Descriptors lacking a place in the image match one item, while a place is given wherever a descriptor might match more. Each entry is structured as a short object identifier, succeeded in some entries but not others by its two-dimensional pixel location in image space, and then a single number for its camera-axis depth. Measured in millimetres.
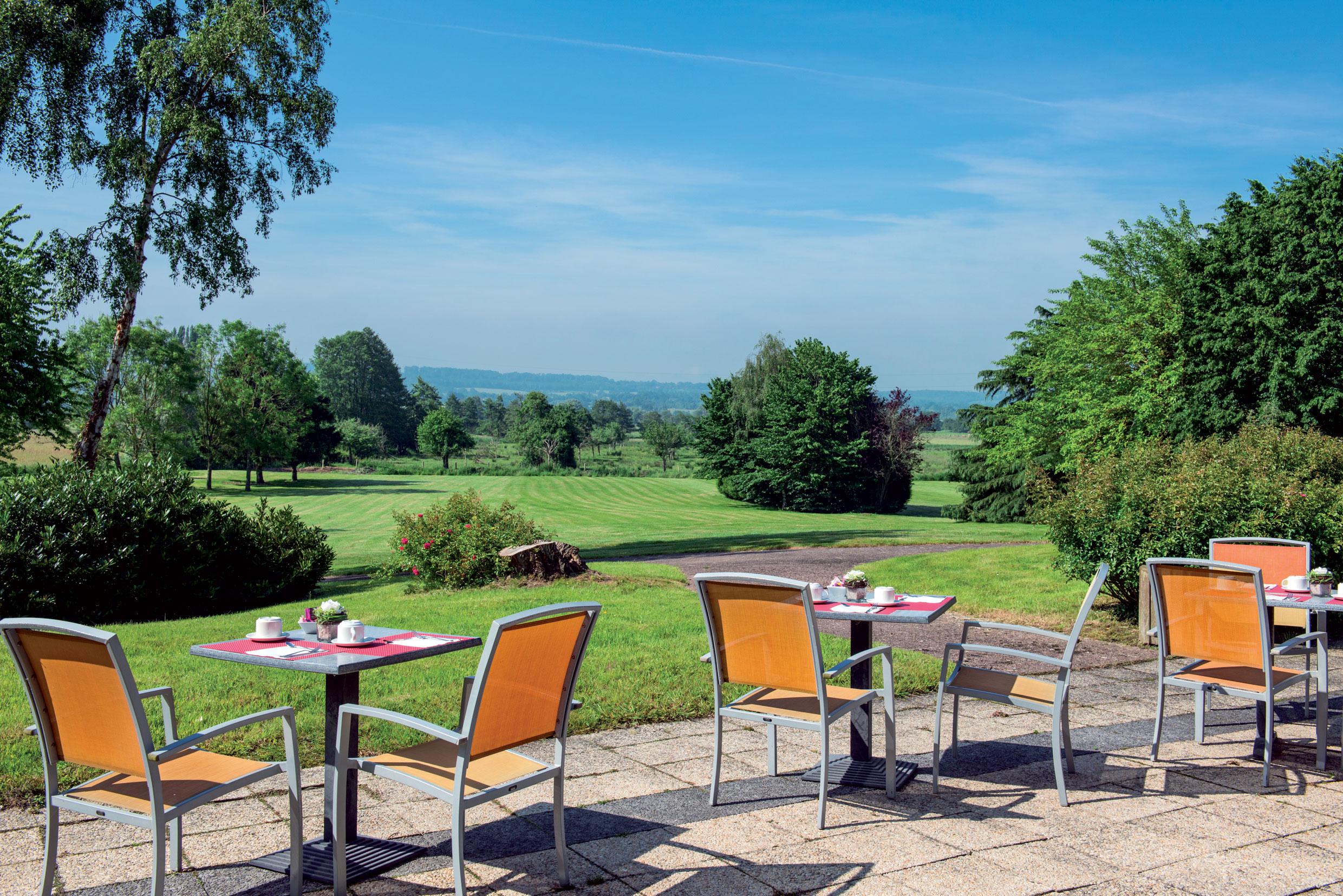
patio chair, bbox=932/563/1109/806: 4820
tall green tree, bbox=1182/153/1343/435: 19203
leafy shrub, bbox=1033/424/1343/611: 9445
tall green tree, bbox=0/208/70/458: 19672
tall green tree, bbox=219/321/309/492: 56156
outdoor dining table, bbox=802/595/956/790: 5023
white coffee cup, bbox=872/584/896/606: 5449
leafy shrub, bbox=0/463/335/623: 11211
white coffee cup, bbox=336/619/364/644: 4242
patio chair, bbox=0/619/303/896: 3195
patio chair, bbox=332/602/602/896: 3443
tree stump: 13797
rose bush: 14031
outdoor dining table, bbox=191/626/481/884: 3805
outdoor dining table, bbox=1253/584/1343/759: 5613
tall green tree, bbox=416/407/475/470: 93625
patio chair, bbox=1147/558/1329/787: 5113
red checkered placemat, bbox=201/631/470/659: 4094
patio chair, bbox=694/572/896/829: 4406
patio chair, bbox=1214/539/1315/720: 6711
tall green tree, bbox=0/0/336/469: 18109
